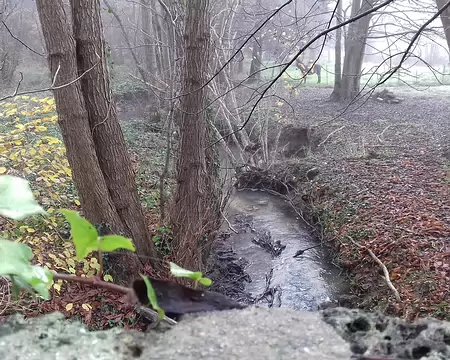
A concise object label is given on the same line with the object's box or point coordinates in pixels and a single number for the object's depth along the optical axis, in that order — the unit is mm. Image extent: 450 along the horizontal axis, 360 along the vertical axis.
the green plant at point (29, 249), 725
